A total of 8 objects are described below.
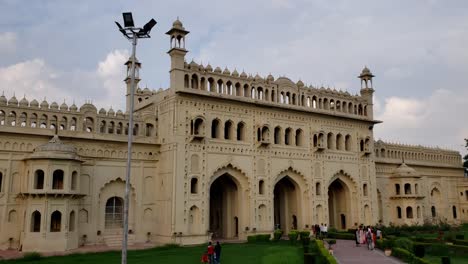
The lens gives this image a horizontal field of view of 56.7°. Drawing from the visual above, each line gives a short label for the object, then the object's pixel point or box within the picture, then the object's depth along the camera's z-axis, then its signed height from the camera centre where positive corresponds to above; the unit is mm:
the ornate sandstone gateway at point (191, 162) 22719 +2787
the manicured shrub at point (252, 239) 26188 -1891
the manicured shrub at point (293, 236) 25078 -1662
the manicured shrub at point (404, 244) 20088 -1741
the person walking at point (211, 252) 16672 -1685
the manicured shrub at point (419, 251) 19453 -1997
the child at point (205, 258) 16831 -1952
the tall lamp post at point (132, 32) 13133 +5356
